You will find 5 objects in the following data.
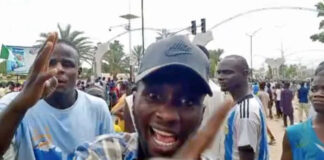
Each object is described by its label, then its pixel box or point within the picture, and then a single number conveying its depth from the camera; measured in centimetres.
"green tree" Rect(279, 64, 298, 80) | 8681
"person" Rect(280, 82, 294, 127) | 1653
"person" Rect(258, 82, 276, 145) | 1542
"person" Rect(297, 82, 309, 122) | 1639
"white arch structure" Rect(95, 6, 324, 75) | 2814
